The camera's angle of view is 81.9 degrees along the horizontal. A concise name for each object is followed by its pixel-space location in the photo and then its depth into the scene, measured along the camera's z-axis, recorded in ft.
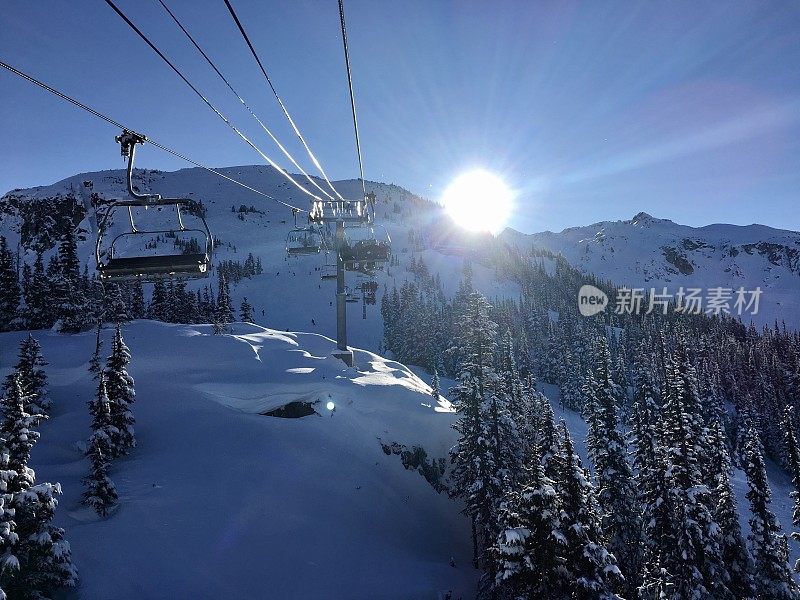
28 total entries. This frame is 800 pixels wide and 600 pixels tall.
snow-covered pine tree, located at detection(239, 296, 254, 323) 256.73
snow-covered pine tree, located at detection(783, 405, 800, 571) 76.00
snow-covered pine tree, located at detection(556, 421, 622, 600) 51.37
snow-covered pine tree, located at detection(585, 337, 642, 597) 86.43
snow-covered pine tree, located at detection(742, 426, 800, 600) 79.71
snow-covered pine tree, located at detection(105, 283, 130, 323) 163.53
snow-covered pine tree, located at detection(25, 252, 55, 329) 183.01
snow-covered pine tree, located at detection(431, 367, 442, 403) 146.05
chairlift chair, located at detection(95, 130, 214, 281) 30.96
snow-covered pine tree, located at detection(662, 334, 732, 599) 65.21
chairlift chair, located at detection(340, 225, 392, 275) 78.95
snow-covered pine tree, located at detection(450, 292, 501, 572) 86.99
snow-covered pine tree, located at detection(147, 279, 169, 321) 224.74
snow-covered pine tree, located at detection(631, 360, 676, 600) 67.92
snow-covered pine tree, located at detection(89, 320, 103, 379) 119.96
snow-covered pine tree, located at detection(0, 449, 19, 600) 46.03
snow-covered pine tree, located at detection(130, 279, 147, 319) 237.45
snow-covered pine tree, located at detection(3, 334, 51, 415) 99.02
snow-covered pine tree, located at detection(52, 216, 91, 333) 162.30
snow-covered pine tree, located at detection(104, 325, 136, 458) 92.99
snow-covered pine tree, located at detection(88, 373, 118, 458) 83.76
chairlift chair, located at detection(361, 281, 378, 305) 111.86
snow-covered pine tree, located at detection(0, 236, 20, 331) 186.80
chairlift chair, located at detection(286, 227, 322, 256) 72.49
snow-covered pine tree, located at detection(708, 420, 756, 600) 75.41
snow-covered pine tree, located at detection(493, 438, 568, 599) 52.60
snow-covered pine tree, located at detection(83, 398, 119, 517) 75.97
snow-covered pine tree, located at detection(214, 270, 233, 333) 194.59
